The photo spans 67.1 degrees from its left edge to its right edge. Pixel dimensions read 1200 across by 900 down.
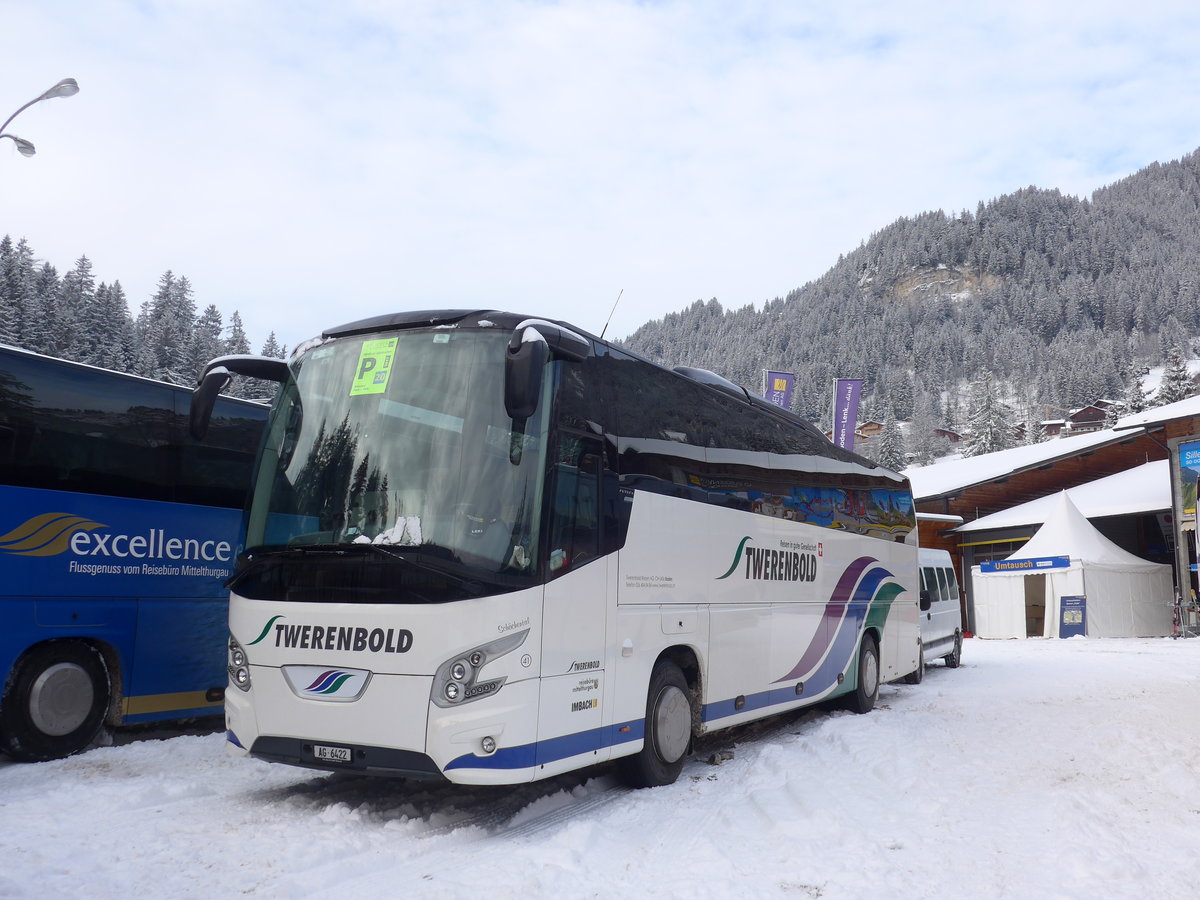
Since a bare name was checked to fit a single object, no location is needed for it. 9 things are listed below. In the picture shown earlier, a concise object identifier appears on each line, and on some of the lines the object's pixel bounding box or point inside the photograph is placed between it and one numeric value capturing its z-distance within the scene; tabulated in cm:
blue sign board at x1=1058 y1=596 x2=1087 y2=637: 3059
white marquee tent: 3100
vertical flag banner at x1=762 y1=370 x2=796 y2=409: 2655
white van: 1744
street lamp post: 1409
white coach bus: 561
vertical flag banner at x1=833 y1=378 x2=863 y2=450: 2702
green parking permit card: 629
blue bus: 759
